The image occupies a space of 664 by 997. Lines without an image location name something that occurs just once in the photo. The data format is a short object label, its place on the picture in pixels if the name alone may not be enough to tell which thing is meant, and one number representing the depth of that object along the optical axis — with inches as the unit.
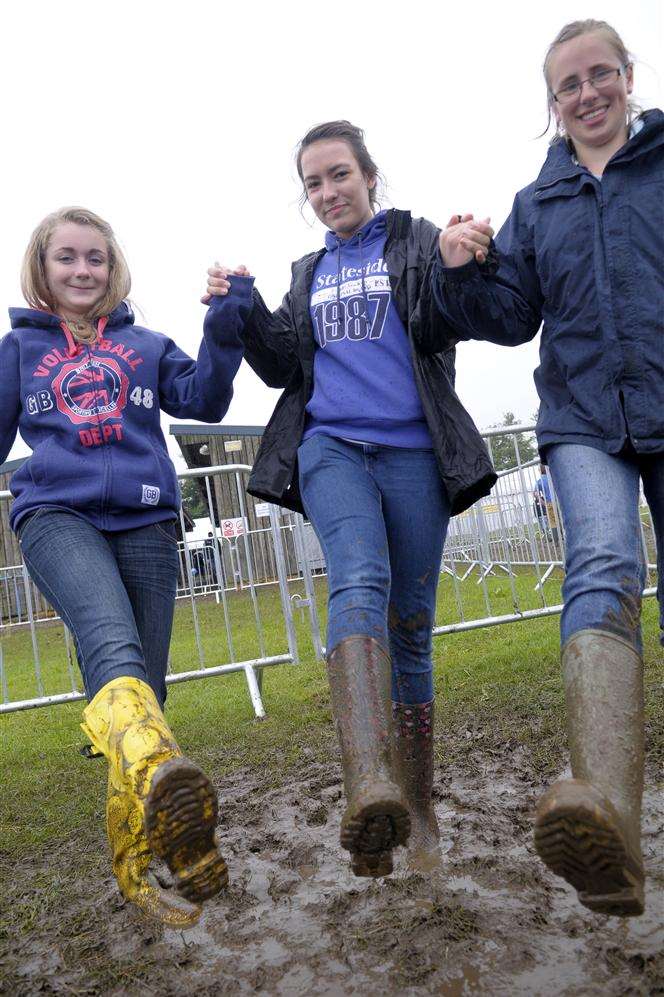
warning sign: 293.5
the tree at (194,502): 1804.7
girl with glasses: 61.4
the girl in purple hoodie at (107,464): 82.9
